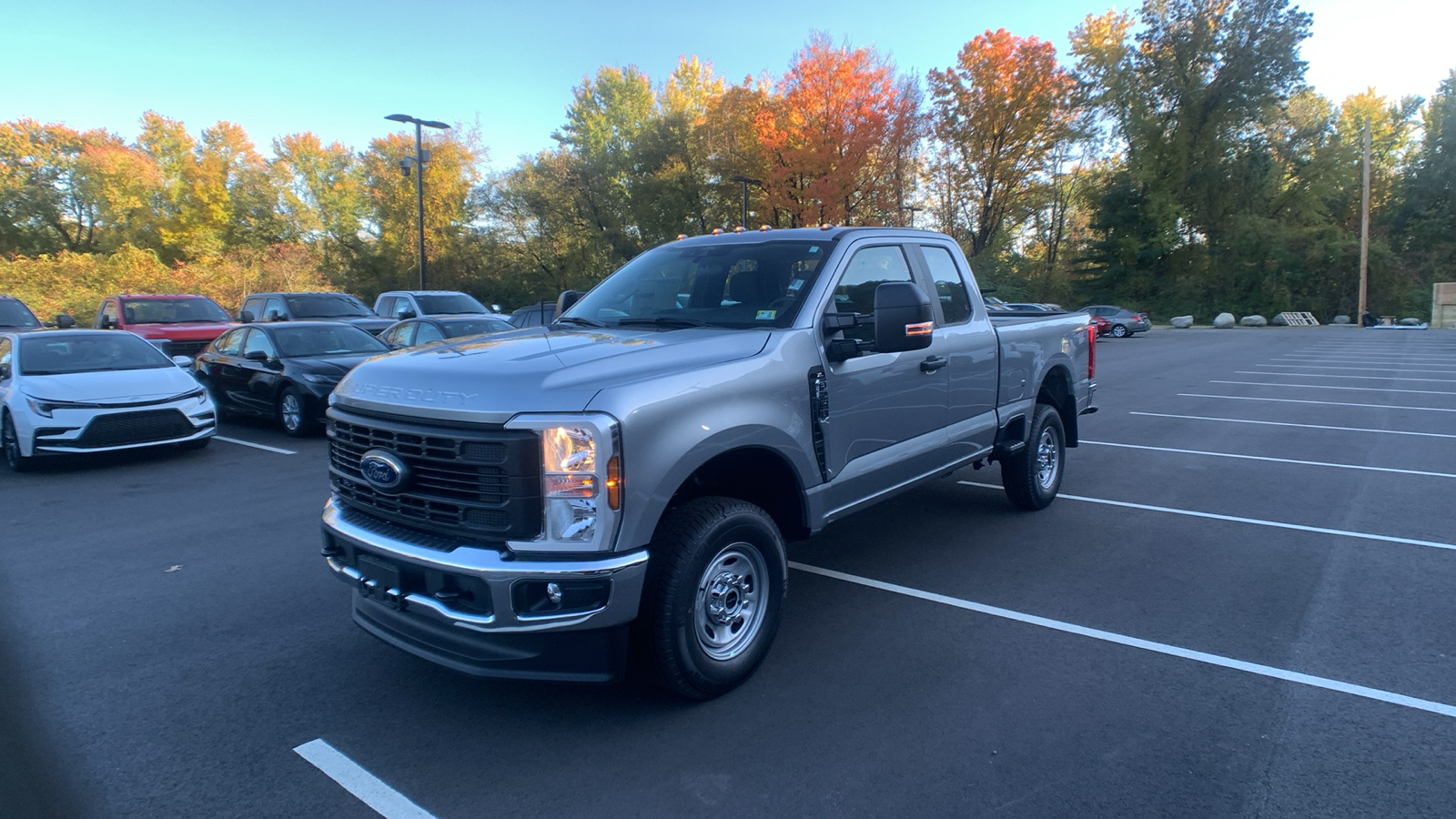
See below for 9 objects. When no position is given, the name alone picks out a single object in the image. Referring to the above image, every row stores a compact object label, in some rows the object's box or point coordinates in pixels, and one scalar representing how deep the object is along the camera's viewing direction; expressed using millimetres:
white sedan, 9039
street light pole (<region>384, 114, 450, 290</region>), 23048
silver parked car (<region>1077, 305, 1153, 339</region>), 37281
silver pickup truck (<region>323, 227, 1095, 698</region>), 3197
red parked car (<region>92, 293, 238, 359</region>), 16406
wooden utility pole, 45000
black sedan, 11180
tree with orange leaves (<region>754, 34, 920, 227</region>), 33688
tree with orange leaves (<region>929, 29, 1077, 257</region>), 38844
